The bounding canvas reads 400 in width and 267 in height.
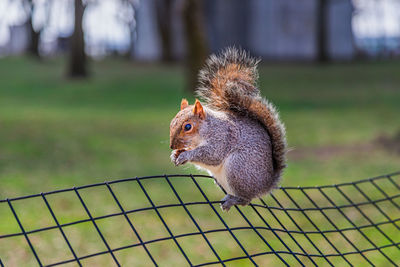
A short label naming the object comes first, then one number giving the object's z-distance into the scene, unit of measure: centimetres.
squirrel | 162
